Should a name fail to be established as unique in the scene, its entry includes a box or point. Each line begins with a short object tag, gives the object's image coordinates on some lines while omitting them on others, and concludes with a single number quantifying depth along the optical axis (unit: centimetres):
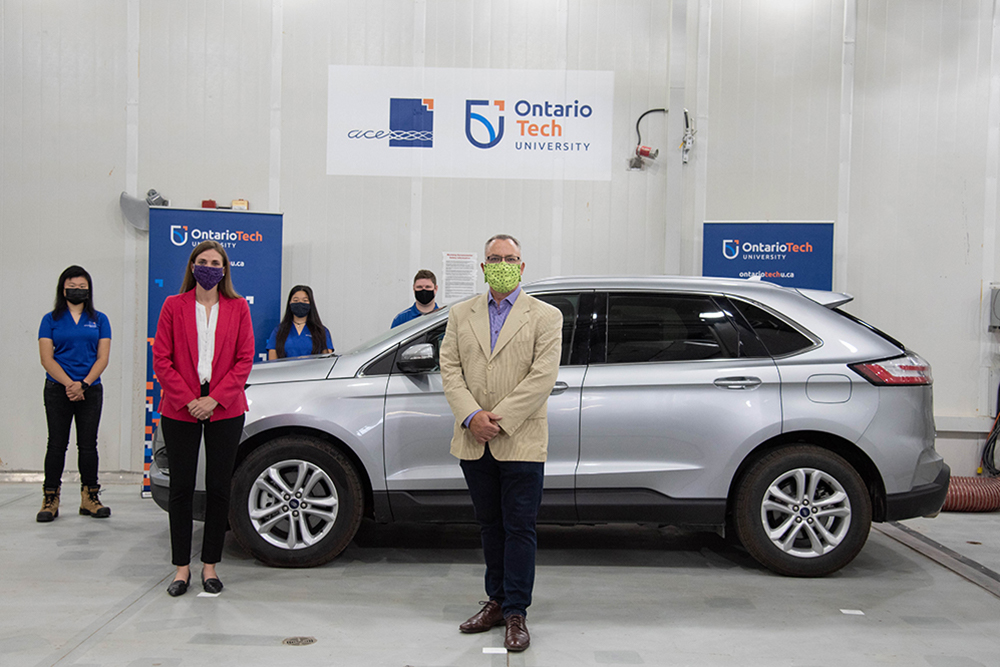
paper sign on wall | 724
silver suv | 429
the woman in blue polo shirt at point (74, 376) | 557
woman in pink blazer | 388
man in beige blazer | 333
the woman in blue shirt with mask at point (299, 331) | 635
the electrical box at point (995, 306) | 698
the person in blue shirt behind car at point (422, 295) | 616
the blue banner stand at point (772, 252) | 666
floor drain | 339
